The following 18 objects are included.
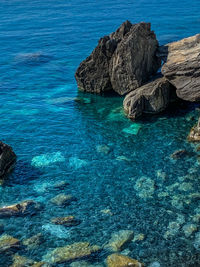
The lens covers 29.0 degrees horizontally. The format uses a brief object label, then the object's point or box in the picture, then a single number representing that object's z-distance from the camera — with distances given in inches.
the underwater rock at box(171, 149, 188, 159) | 1454.2
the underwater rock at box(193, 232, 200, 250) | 1042.1
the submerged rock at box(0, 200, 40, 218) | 1196.5
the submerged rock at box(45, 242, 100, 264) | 1024.2
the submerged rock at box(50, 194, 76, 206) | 1250.6
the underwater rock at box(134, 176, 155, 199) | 1268.5
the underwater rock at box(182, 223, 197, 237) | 1089.3
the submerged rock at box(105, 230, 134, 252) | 1053.9
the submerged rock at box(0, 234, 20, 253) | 1058.1
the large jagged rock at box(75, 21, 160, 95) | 1879.9
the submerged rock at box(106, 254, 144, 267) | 986.1
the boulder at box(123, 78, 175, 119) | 1742.1
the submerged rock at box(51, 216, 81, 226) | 1156.5
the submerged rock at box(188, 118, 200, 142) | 1545.3
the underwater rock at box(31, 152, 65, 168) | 1485.0
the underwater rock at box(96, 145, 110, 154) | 1540.4
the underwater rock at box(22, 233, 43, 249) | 1073.3
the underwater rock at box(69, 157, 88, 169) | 1456.7
